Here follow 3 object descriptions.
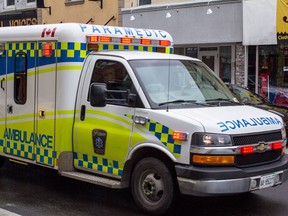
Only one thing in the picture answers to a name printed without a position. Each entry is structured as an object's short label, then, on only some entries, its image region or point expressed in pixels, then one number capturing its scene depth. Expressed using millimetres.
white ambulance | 5770
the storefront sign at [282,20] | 15359
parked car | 11930
